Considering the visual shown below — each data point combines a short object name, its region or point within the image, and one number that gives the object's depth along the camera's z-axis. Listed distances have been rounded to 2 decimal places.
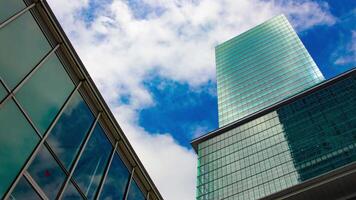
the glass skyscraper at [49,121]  11.04
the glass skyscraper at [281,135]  80.12
